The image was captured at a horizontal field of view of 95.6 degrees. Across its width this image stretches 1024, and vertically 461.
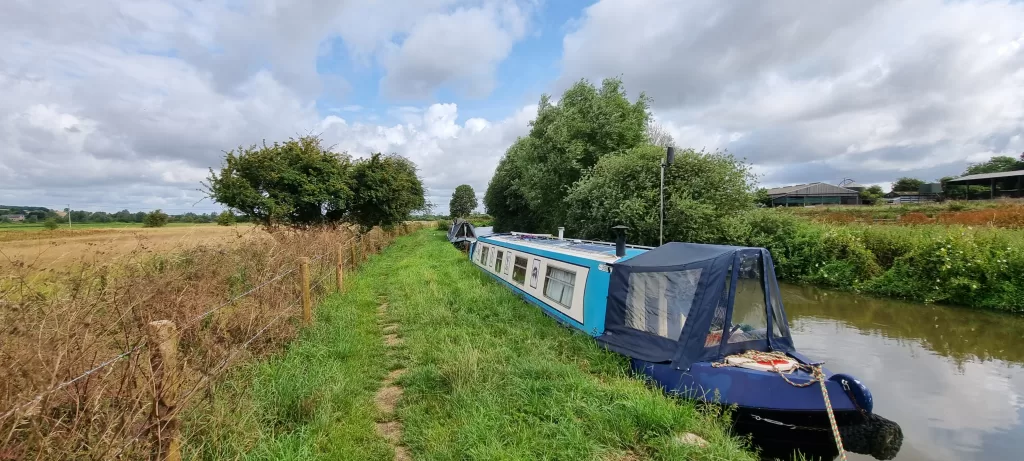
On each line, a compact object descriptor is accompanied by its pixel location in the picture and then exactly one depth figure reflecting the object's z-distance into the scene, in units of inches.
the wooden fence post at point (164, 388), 98.9
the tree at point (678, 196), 483.2
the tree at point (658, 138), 964.8
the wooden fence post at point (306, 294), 240.1
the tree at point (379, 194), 631.2
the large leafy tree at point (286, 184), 474.3
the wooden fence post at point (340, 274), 356.1
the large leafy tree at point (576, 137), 721.9
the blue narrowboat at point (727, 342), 160.9
